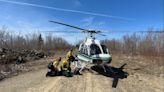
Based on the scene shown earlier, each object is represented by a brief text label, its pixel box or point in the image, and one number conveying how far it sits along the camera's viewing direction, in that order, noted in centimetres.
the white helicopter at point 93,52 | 631
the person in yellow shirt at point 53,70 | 653
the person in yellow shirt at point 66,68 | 640
